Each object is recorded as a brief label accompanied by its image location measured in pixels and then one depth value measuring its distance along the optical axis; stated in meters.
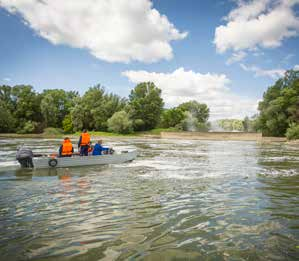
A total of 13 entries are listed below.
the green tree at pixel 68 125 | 84.94
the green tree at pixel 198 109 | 101.69
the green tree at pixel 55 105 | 84.85
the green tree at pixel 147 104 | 84.50
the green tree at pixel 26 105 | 82.81
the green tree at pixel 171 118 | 90.19
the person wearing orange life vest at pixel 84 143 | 15.44
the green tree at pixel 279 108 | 57.84
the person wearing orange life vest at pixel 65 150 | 14.63
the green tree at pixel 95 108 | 82.81
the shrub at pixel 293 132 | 45.12
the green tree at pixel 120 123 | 74.19
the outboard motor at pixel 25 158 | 13.32
